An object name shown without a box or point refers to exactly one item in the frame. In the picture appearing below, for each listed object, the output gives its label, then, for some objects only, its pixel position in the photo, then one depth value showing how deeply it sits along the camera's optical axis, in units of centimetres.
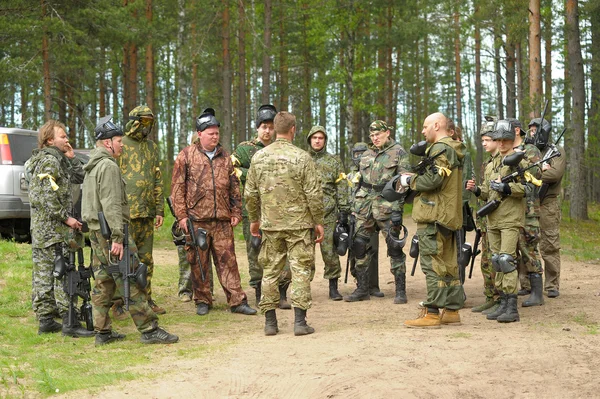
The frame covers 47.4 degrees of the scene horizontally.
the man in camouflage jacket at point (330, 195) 929
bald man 699
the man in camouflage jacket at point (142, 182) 806
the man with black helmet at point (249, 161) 870
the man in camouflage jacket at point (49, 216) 717
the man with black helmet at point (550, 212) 902
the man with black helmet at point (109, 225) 650
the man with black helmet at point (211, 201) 823
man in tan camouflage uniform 686
